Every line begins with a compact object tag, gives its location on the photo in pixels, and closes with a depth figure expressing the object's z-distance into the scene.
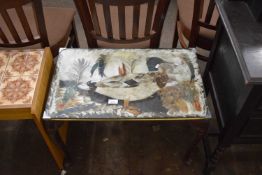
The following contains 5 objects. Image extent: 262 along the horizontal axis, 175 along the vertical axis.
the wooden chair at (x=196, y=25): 1.29
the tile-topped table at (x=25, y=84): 1.06
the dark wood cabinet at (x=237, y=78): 0.81
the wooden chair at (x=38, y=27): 1.13
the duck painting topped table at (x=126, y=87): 1.03
